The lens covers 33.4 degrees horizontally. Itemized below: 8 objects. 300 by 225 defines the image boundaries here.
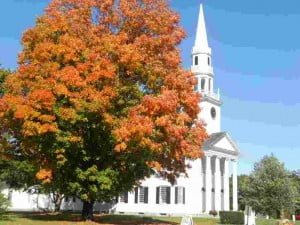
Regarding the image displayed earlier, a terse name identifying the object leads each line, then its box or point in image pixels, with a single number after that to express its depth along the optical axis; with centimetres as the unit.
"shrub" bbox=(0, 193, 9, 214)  2727
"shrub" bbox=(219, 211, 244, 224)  4544
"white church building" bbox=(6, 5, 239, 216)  6475
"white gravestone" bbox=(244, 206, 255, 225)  3075
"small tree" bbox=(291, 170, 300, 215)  8478
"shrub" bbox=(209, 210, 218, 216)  6559
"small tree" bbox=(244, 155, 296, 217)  6788
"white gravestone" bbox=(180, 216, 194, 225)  1979
